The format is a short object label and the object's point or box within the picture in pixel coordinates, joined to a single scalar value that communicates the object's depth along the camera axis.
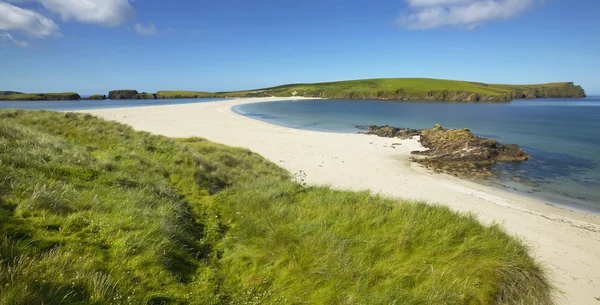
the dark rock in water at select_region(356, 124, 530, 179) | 23.02
